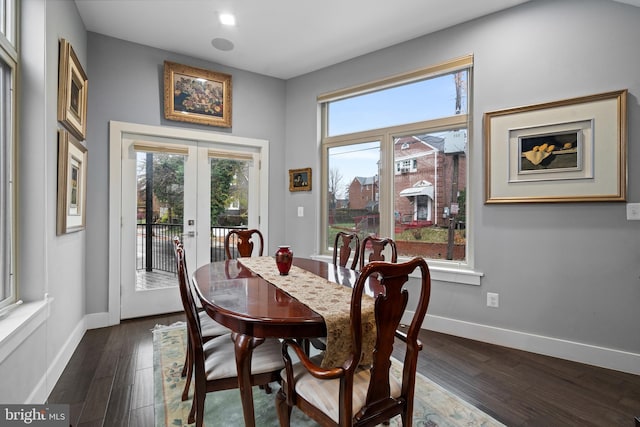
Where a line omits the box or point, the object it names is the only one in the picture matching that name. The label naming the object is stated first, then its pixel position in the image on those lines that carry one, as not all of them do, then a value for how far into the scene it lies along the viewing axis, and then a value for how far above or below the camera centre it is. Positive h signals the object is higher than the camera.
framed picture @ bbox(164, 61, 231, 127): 3.62 +1.34
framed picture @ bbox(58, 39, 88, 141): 2.36 +0.94
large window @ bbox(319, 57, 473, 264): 3.21 +0.57
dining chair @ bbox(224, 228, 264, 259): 3.18 -0.31
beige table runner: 1.32 -0.43
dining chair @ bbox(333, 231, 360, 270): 2.73 -0.31
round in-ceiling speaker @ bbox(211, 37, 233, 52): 3.44 +1.80
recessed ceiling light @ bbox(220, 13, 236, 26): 3.00 +1.80
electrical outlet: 2.90 -0.77
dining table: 1.33 -0.44
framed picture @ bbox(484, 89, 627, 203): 2.42 +0.50
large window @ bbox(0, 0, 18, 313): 1.75 +0.33
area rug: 1.78 -1.14
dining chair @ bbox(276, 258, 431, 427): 1.15 -0.67
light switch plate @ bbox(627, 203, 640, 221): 2.35 +0.02
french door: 3.48 +0.04
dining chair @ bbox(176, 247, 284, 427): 1.47 -0.72
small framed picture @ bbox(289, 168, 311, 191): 4.19 +0.42
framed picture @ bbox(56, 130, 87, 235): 2.35 +0.21
